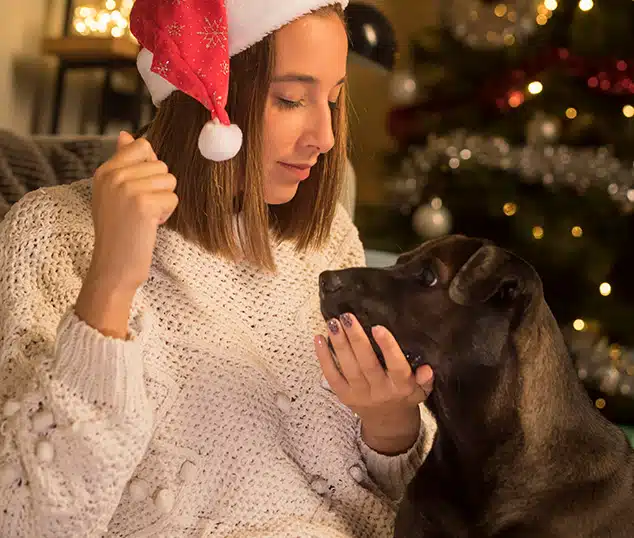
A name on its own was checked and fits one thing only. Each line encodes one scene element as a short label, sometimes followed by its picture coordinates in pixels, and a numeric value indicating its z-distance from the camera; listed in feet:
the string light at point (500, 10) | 10.08
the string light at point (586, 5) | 9.52
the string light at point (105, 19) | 13.34
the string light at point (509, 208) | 9.90
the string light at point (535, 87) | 9.83
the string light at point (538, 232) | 9.68
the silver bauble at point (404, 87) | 10.66
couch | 4.92
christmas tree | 9.45
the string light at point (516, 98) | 9.93
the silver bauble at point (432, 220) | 9.92
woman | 3.14
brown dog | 3.45
